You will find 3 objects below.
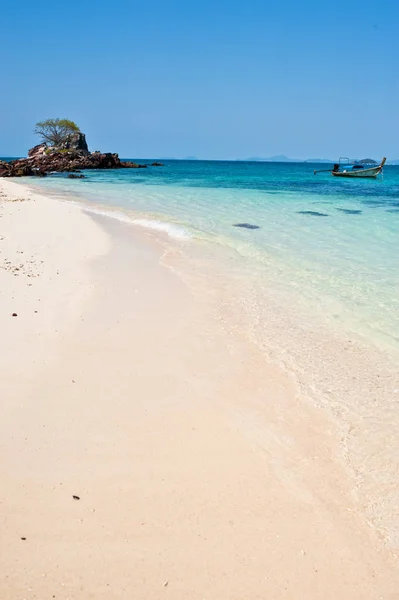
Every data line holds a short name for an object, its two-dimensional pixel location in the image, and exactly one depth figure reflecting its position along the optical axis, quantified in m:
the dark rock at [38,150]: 78.31
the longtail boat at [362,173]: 54.67
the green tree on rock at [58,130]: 83.81
